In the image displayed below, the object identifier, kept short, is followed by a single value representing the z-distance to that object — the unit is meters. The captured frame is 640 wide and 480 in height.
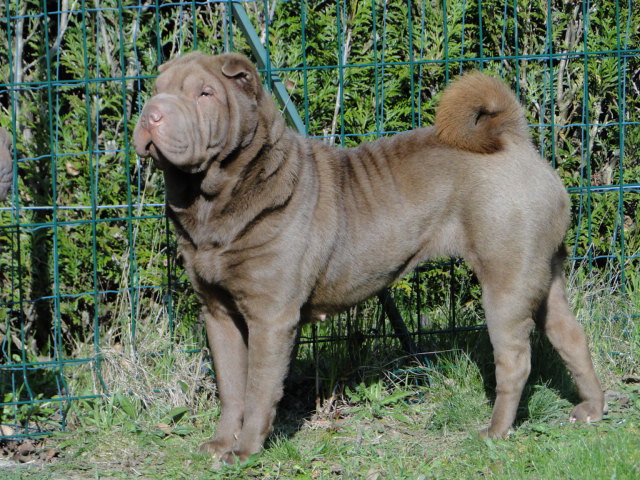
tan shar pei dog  7.90
